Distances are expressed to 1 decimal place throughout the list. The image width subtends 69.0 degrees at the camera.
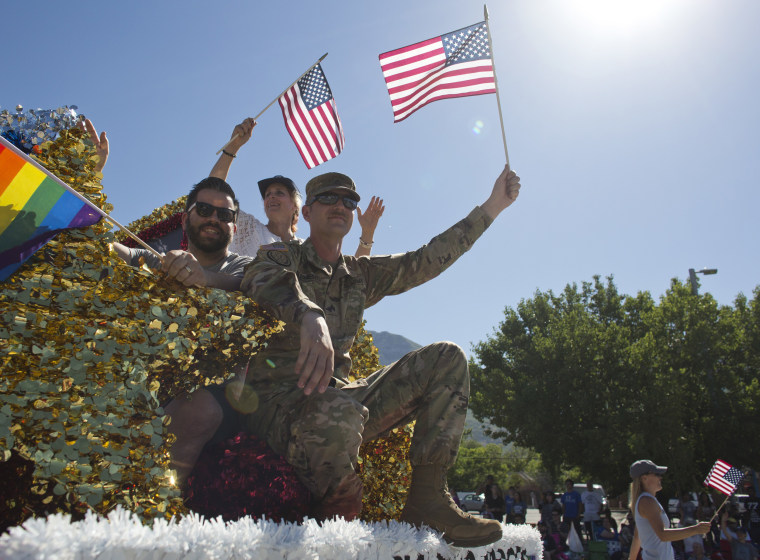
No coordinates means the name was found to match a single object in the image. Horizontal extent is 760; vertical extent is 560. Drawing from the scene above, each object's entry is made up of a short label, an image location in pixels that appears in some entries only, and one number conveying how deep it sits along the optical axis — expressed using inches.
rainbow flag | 72.4
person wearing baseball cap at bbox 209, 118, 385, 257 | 179.3
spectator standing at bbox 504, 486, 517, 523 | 657.0
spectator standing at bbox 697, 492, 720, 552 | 554.6
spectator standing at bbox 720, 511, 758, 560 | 445.1
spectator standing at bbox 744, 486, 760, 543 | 510.9
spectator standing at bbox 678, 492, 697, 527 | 622.5
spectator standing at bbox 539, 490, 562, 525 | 597.6
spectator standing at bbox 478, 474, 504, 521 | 576.1
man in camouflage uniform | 90.8
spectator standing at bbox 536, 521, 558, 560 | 508.4
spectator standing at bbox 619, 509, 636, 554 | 513.7
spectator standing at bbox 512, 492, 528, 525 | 649.0
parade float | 60.2
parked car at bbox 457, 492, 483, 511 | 1853.8
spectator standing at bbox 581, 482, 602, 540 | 650.2
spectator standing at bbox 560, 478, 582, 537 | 605.0
